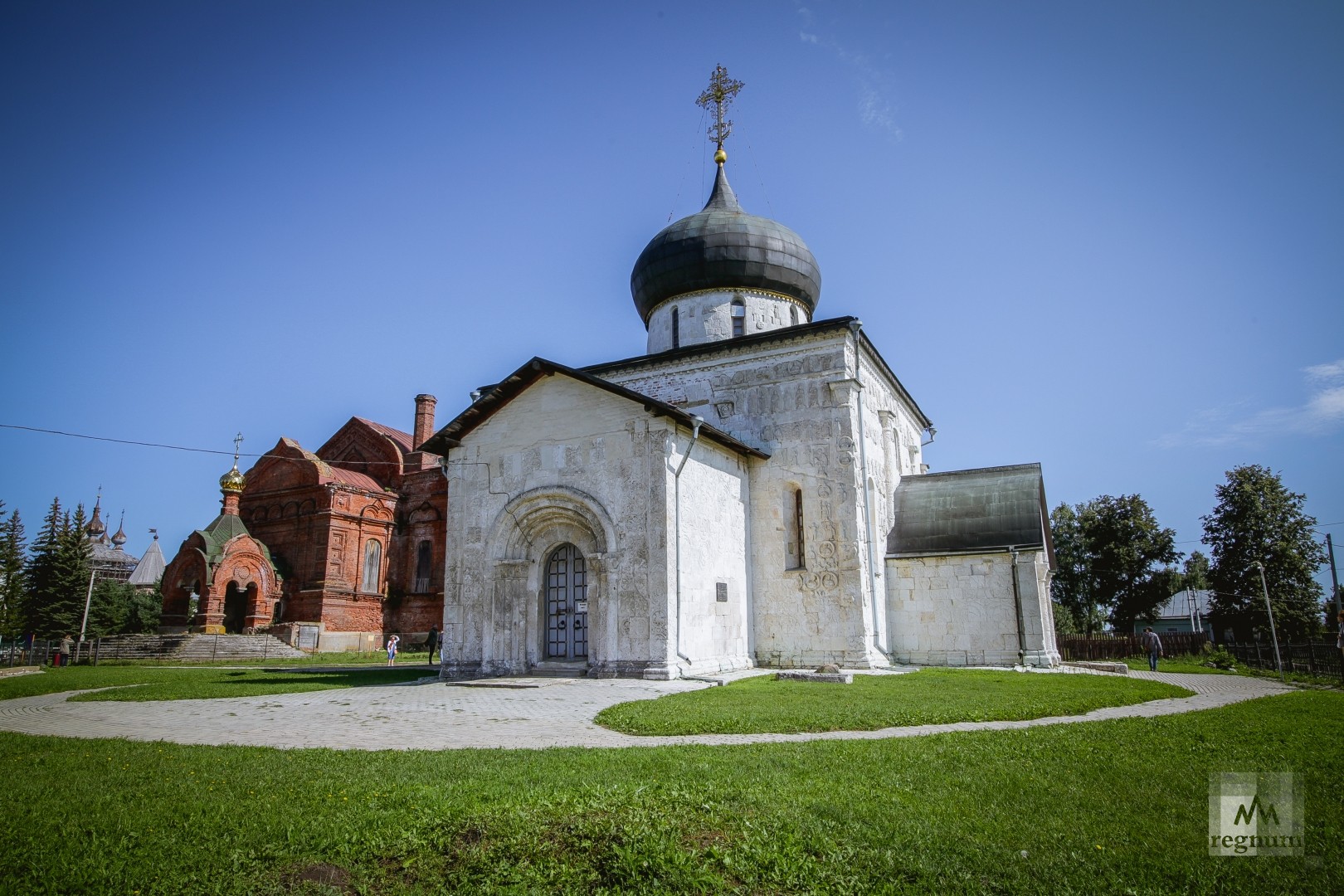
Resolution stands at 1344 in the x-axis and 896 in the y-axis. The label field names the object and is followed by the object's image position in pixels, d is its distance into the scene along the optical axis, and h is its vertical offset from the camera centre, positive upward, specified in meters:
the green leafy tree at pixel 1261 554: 32.28 +2.26
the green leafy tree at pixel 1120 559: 38.28 +2.42
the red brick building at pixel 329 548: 30.55 +2.74
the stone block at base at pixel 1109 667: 17.50 -1.25
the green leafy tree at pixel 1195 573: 39.72 +1.84
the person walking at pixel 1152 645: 21.44 -0.96
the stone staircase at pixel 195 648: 25.94 -0.97
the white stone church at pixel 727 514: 15.11 +2.05
